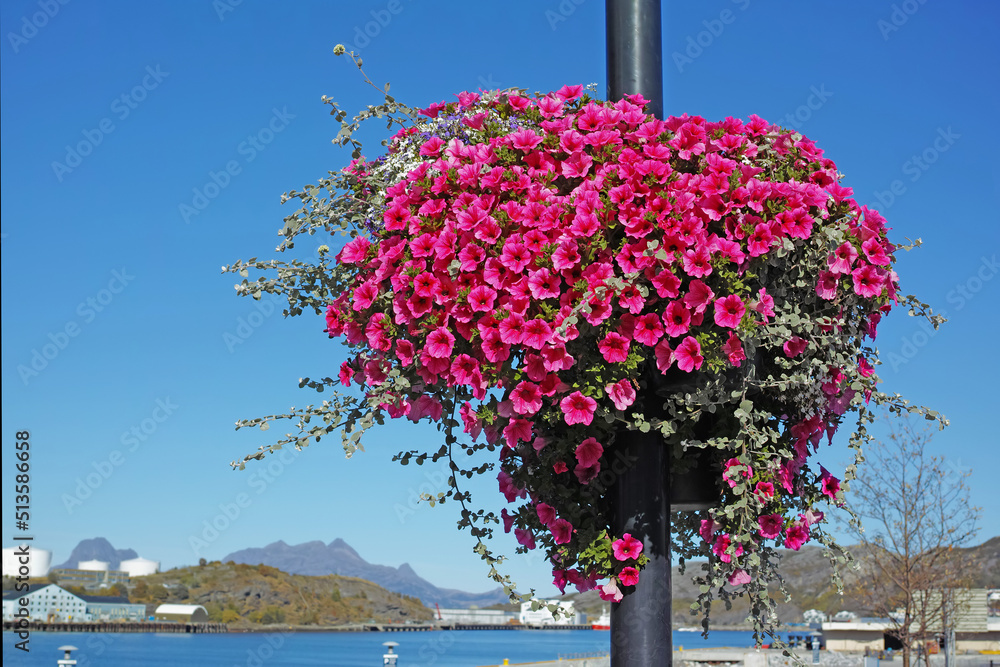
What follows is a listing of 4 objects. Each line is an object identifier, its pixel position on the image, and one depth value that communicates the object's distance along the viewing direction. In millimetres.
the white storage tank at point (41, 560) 106744
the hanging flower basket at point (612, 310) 1971
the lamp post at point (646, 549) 2137
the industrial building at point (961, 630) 27188
